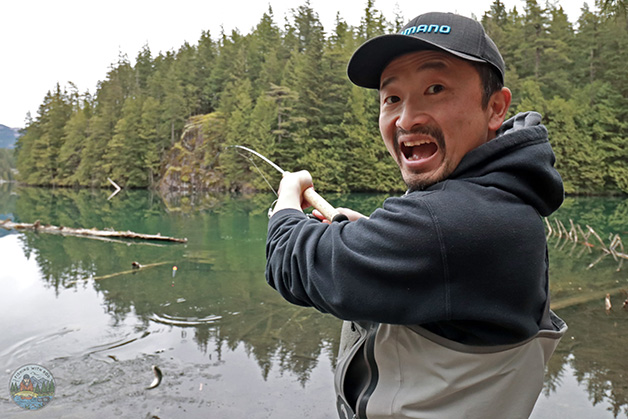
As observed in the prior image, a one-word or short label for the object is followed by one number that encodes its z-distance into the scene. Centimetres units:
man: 99
